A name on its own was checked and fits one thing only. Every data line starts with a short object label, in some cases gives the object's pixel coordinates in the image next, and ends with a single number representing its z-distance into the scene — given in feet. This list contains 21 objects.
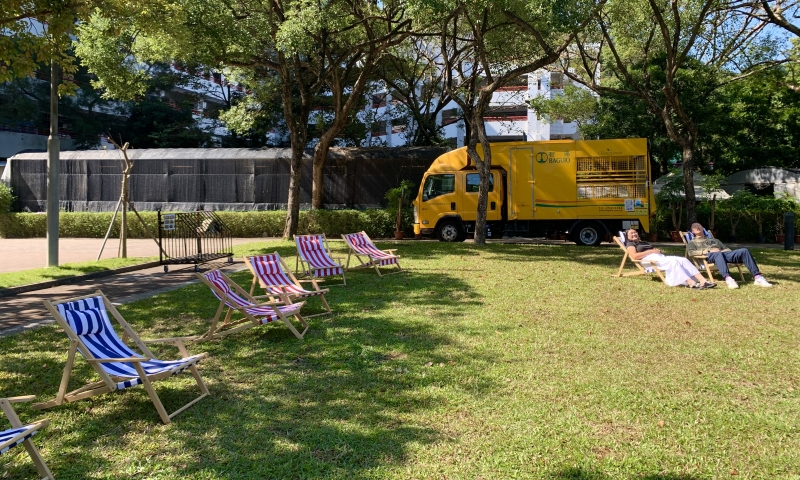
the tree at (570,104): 87.51
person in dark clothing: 32.91
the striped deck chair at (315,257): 32.01
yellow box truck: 55.77
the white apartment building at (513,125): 136.87
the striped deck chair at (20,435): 9.90
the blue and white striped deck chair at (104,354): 13.99
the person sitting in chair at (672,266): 32.48
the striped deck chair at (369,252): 37.58
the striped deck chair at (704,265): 33.49
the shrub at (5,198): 80.28
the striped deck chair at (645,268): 34.14
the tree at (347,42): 50.47
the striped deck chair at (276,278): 25.26
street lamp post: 41.78
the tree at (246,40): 44.37
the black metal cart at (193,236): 42.06
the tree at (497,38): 40.45
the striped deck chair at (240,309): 20.68
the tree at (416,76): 82.38
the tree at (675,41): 51.90
